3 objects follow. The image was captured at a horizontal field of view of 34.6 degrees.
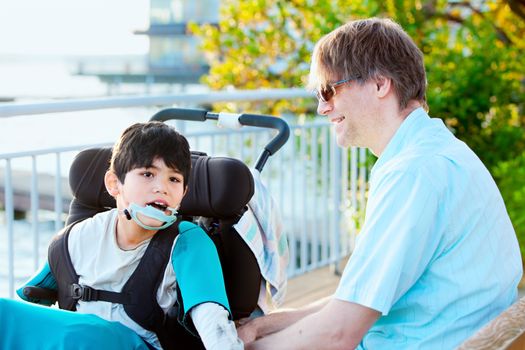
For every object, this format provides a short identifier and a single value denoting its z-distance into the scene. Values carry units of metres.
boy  1.88
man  1.60
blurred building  29.66
